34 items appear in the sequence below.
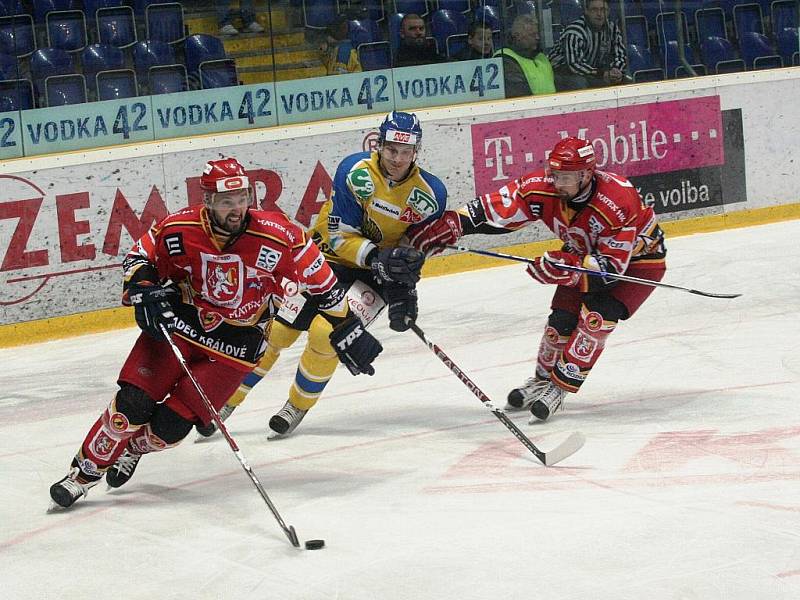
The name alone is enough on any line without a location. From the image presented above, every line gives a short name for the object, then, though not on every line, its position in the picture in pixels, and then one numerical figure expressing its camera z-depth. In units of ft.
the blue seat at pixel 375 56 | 51.39
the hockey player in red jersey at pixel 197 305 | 24.39
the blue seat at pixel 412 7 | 52.29
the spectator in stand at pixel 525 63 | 53.57
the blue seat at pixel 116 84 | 46.91
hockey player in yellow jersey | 29.86
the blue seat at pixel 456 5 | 53.16
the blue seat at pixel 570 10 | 54.85
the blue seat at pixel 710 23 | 58.08
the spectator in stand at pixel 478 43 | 53.21
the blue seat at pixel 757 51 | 58.34
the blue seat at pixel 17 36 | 45.14
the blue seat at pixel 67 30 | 45.96
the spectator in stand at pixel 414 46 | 52.13
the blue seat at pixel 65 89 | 45.83
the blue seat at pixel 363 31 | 51.16
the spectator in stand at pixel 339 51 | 50.70
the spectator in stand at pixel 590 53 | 54.60
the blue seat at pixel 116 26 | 47.62
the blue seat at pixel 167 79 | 47.67
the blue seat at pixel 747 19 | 59.11
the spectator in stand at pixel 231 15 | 49.01
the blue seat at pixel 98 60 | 46.70
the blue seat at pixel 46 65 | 45.50
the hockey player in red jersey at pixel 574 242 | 29.84
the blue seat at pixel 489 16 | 53.31
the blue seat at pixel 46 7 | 46.03
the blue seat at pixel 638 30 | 56.54
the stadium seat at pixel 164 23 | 48.39
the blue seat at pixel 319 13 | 50.16
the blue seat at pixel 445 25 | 52.85
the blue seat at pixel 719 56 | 57.36
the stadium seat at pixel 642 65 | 56.13
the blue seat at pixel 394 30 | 51.80
